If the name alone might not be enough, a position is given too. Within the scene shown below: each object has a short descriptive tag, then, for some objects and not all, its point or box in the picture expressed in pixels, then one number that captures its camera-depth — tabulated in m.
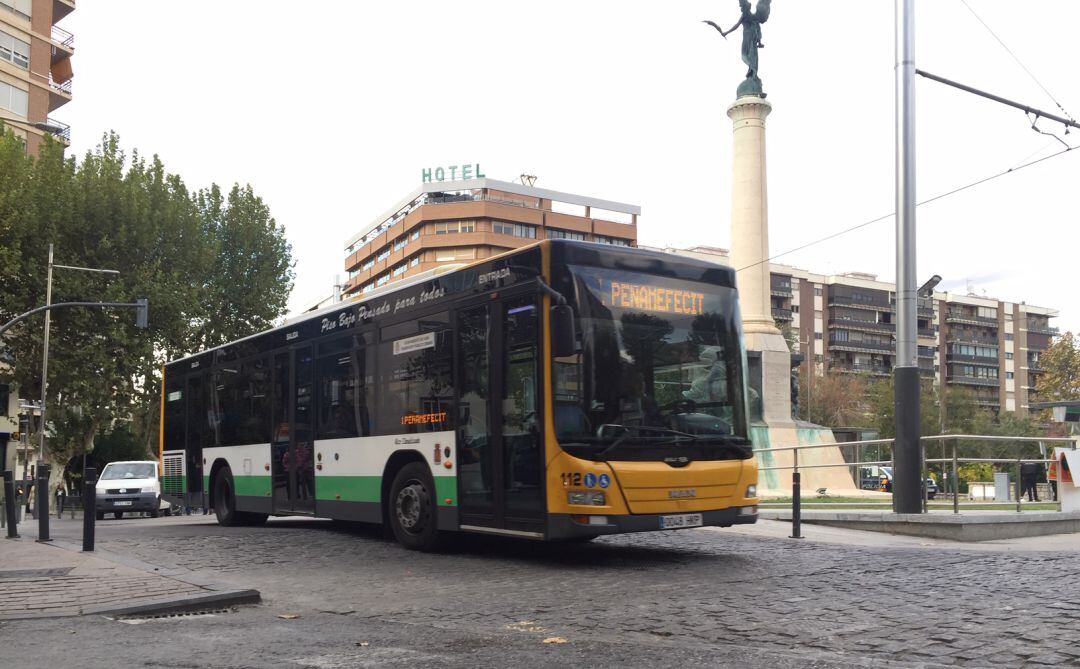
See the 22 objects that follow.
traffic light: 31.19
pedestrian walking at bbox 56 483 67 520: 35.41
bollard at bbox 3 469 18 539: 14.78
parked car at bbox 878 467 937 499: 14.96
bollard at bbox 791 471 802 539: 13.27
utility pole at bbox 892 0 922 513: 14.56
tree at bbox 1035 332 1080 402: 60.09
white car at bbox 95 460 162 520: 30.11
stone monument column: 28.39
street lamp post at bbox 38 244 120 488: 32.88
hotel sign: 93.62
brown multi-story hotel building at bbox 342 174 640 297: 89.81
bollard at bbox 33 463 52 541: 13.69
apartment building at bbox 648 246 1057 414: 104.00
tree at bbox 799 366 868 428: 70.81
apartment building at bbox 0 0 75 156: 47.56
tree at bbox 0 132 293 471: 34.78
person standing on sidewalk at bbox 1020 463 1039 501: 15.59
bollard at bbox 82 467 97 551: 11.74
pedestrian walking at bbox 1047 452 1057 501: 16.09
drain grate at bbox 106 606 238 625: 7.05
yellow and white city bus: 9.53
